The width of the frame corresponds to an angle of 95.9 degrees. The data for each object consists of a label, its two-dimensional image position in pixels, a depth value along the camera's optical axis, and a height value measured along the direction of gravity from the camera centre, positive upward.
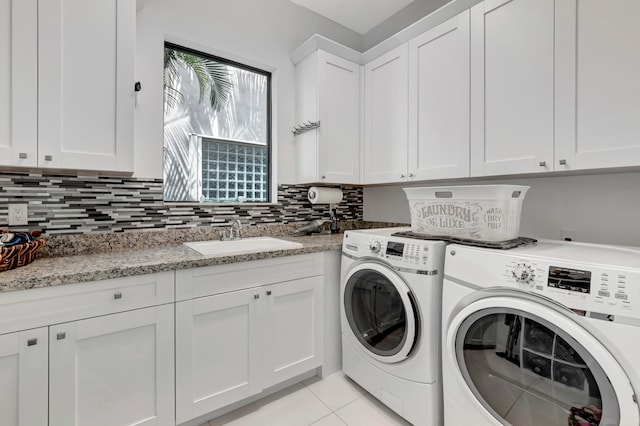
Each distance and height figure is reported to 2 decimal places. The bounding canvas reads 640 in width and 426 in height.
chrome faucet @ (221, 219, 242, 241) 1.98 -0.15
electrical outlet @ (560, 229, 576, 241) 1.58 -0.12
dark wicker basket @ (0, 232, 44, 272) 1.12 -0.18
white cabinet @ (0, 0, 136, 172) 1.20 +0.56
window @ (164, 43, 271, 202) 2.04 +0.63
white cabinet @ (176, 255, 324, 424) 1.38 -0.67
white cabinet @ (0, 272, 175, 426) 1.04 -0.58
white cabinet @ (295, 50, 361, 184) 2.20 +0.75
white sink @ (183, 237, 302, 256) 1.78 -0.22
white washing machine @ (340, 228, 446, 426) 1.38 -0.58
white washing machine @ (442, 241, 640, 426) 0.84 -0.42
